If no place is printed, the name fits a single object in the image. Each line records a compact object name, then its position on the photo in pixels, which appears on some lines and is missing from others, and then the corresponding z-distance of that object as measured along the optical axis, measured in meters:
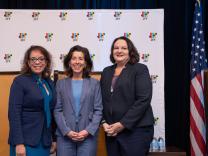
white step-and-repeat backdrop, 3.73
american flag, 3.58
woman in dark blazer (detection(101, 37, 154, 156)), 2.54
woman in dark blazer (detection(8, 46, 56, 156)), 2.37
